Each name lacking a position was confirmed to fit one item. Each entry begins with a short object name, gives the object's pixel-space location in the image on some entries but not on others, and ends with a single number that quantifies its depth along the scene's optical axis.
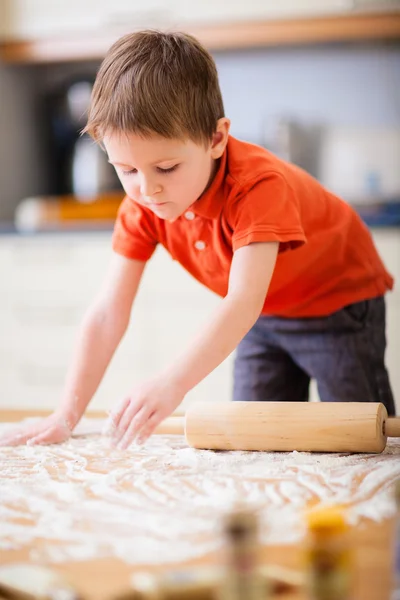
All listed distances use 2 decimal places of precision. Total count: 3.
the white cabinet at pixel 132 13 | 2.51
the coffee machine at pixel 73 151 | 2.81
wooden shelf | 2.50
